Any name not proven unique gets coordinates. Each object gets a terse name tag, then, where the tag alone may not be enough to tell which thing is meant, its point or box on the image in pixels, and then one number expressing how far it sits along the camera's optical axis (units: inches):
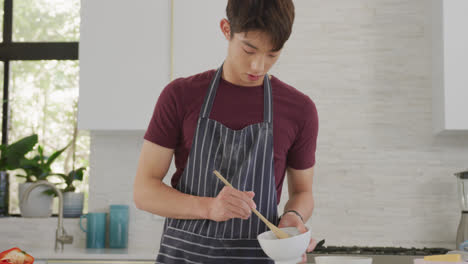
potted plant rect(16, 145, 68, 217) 127.3
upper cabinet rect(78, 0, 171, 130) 116.8
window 143.3
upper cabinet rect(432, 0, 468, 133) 109.7
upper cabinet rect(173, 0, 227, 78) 115.8
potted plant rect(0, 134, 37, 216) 128.1
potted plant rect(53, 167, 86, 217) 128.7
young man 54.9
